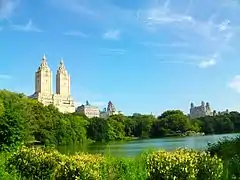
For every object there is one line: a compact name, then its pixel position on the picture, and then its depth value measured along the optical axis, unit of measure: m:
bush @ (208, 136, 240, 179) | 6.25
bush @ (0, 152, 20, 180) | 7.18
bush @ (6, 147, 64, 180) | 6.95
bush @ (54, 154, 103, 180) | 5.80
